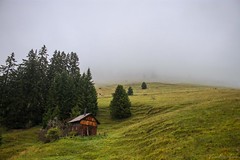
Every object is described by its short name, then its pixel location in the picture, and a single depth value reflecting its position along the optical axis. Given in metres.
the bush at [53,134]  49.69
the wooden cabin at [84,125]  55.94
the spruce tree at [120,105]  70.00
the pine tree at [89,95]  74.06
